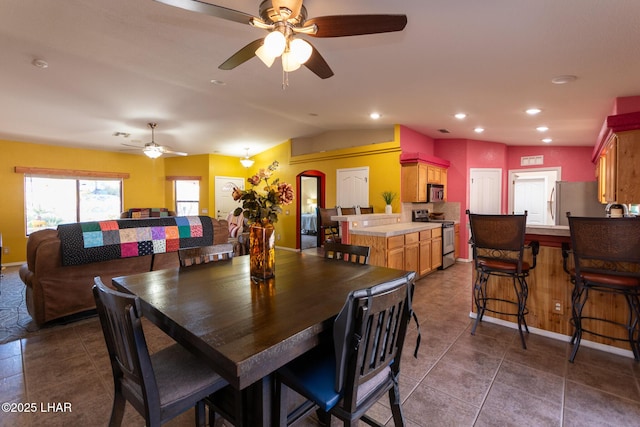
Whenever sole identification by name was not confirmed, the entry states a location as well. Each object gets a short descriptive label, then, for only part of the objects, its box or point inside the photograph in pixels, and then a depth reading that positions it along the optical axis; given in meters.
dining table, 0.95
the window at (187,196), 8.16
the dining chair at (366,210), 5.95
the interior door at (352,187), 6.15
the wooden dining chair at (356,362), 1.08
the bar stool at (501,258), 2.62
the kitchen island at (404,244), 3.86
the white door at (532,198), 6.59
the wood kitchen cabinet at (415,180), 5.41
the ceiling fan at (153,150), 5.14
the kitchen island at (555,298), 2.50
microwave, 5.74
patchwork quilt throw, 2.84
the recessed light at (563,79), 2.87
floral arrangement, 1.78
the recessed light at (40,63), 3.01
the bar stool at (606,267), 2.06
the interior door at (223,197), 8.08
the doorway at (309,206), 7.25
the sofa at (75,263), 2.78
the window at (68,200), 6.21
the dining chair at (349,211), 5.86
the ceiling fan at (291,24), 1.72
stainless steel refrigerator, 4.73
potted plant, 5.52
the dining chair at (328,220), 5.80
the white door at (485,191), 6.44
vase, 1.75
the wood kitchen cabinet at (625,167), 2.89
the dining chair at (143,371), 1.05
